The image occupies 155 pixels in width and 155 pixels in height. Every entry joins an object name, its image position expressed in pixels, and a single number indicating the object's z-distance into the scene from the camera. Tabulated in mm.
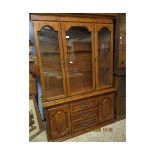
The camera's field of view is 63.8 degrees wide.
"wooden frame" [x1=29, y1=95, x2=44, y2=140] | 1796
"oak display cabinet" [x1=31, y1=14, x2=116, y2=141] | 1498
